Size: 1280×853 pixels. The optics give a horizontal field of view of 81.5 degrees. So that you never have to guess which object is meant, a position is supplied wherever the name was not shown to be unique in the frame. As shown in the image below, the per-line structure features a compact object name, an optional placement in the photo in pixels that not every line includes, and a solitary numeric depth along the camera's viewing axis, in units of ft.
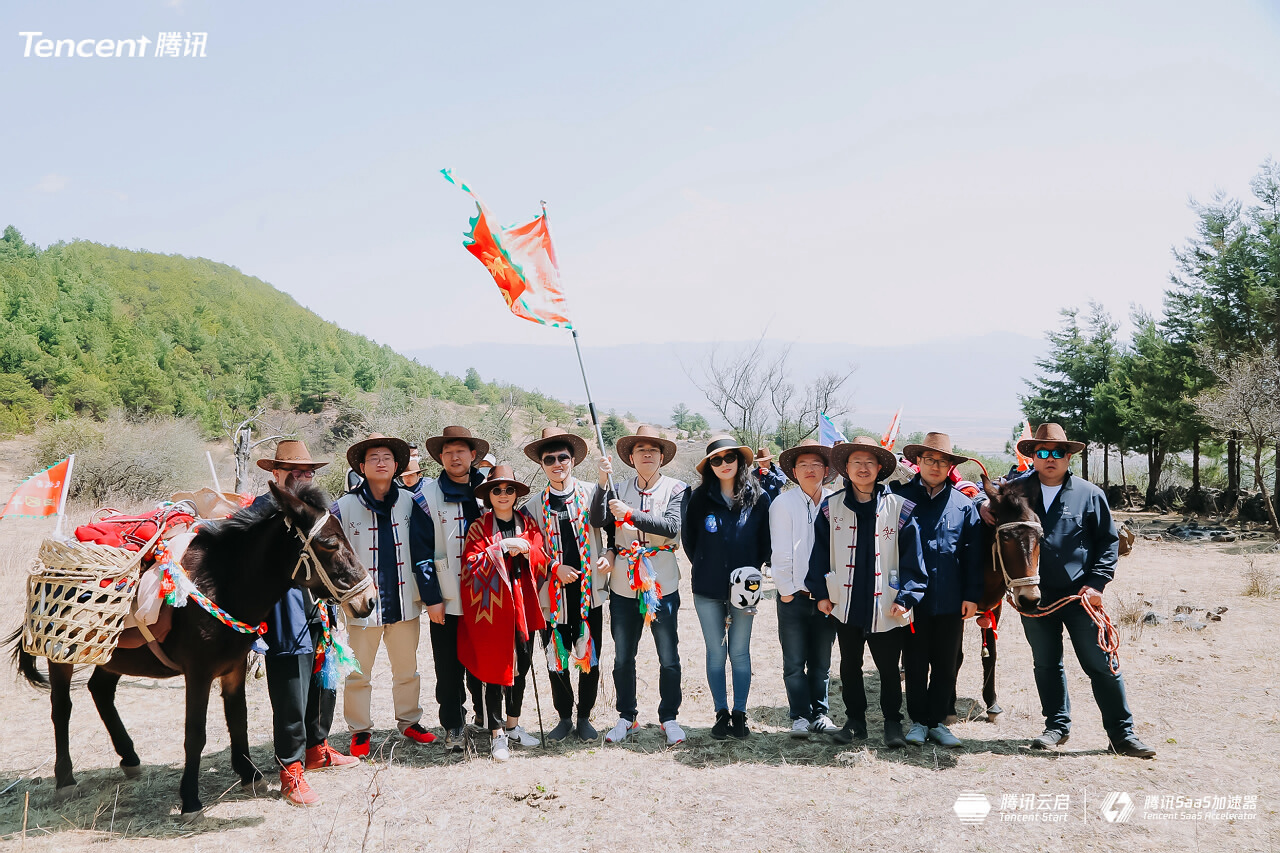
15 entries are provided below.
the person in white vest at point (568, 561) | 16.85
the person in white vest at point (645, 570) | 16.75
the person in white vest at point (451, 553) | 16.81
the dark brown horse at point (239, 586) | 13.73
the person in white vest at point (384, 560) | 16.49
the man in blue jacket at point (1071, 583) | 16.26
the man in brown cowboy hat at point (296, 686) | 14.42
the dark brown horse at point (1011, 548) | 15.55
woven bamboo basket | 13.24
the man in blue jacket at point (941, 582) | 16.24
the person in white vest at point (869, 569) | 16.10
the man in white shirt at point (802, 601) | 17.06
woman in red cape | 16.30
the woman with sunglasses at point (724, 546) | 17.11
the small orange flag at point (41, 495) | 14.44
